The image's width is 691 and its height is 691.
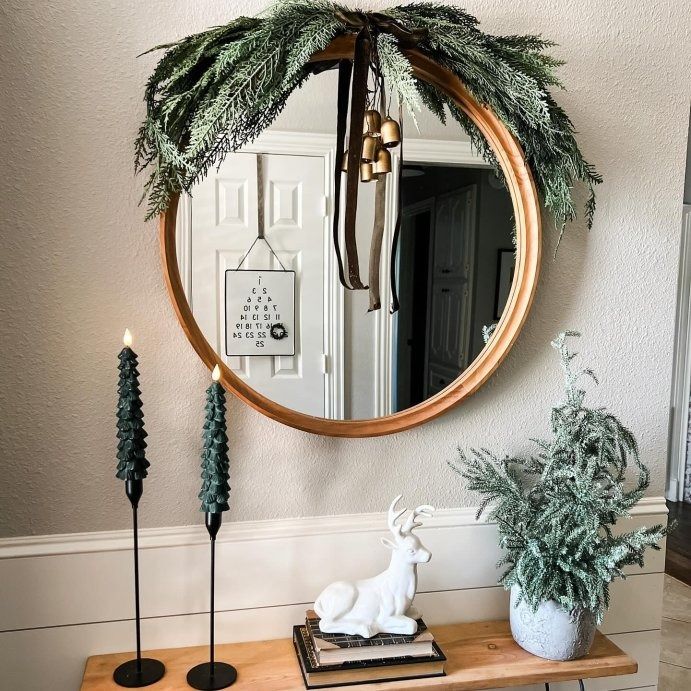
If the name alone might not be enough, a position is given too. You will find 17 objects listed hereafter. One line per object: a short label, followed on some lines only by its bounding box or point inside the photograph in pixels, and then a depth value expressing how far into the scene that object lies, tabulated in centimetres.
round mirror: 129
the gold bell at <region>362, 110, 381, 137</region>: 128
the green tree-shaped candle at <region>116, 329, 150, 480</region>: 118
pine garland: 116
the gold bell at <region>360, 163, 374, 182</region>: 130
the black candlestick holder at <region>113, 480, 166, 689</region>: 121
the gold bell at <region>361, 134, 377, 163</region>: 128
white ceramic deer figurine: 125
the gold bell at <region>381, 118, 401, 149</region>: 125
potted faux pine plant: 127
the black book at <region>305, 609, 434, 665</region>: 122
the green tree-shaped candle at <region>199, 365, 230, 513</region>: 119
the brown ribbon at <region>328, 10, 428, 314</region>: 121
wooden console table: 122
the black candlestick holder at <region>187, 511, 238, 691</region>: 121
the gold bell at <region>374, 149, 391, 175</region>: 128
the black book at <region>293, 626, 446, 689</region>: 121
